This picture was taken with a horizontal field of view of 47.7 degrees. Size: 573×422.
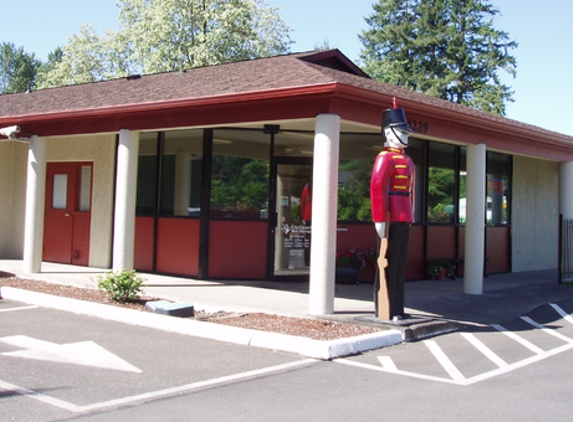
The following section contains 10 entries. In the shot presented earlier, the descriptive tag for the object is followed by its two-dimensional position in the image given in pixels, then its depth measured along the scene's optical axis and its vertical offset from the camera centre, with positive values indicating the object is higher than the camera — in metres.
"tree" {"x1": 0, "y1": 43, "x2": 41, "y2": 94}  78.12 +20.40
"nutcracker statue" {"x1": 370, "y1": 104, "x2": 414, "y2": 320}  8.23 +0.42
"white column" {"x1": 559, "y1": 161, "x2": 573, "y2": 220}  14.68 +1.31
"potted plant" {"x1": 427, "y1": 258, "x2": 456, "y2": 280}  13.70 -0.55
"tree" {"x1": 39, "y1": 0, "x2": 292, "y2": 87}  37.28 +12.23
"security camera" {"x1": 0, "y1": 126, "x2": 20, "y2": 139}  12.10 +1.86
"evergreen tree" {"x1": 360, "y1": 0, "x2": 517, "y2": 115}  43.25 +12.87
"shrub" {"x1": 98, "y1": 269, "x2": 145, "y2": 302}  9.55 -0.77
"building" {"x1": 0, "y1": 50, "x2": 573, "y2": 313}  9.43 +1.29
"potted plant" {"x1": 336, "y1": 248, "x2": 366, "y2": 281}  12.26 -0.44
